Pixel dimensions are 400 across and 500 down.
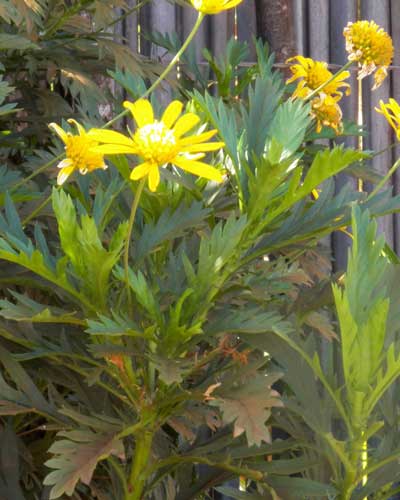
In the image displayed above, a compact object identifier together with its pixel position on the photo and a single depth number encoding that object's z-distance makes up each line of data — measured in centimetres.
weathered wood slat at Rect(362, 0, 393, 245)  311
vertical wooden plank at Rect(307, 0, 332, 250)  299
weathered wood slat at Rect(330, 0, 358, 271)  303
